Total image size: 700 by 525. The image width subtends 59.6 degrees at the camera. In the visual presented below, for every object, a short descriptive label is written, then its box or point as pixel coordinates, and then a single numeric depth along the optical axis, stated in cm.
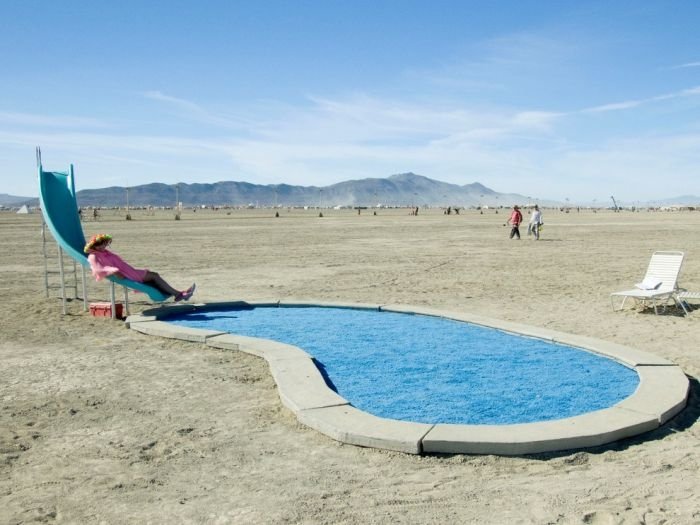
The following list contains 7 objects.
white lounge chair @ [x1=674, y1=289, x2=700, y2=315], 1042
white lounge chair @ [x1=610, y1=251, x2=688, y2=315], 1045
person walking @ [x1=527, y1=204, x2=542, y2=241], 2978
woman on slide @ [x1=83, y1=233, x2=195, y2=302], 1034
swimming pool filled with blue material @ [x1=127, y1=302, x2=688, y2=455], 495
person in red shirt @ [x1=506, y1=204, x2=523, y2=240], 3078
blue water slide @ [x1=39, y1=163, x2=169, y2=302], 1108
